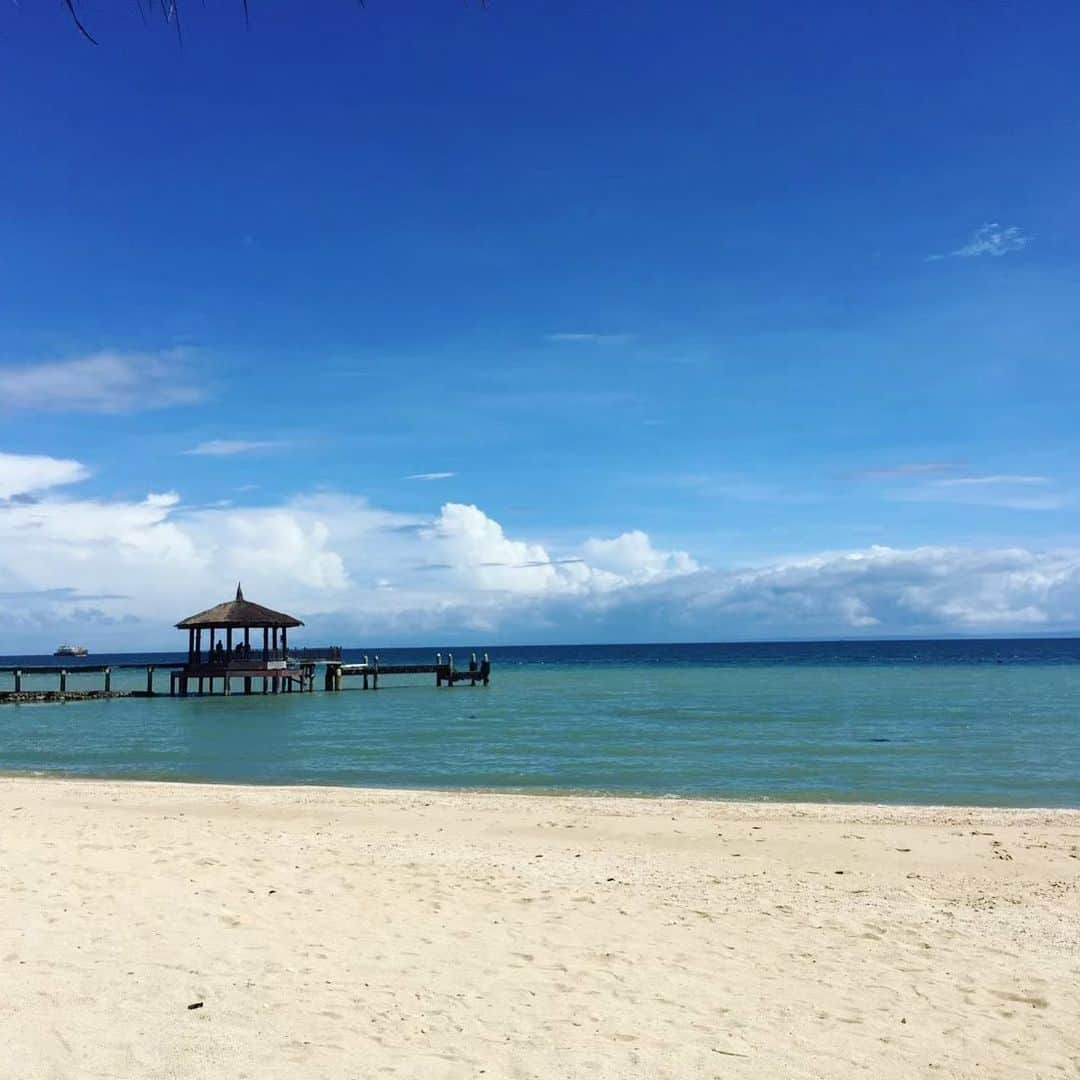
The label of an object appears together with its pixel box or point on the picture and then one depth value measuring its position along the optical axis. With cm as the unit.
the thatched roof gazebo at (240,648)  4928
